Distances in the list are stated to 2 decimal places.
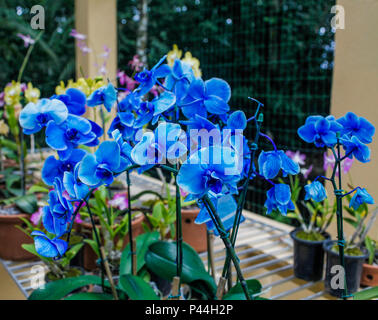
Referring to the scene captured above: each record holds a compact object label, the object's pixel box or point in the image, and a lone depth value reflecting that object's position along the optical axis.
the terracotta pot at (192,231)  1.67
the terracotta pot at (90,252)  1.48
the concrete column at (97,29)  2.83
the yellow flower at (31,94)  1.74
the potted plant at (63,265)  1.21
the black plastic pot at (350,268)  1.34
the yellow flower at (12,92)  1.78
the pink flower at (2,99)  2.05
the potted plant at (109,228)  1.34
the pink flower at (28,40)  1.96
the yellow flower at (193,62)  1.53
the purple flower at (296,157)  1.72
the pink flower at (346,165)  1.41
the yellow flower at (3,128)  2.00
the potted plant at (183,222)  1.44
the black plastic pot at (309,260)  1.47
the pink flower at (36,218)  1.39
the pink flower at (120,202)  1.42
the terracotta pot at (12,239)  1.63
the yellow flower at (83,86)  1.29
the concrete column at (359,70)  1.47
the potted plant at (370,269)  1.40
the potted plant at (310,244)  1.47
